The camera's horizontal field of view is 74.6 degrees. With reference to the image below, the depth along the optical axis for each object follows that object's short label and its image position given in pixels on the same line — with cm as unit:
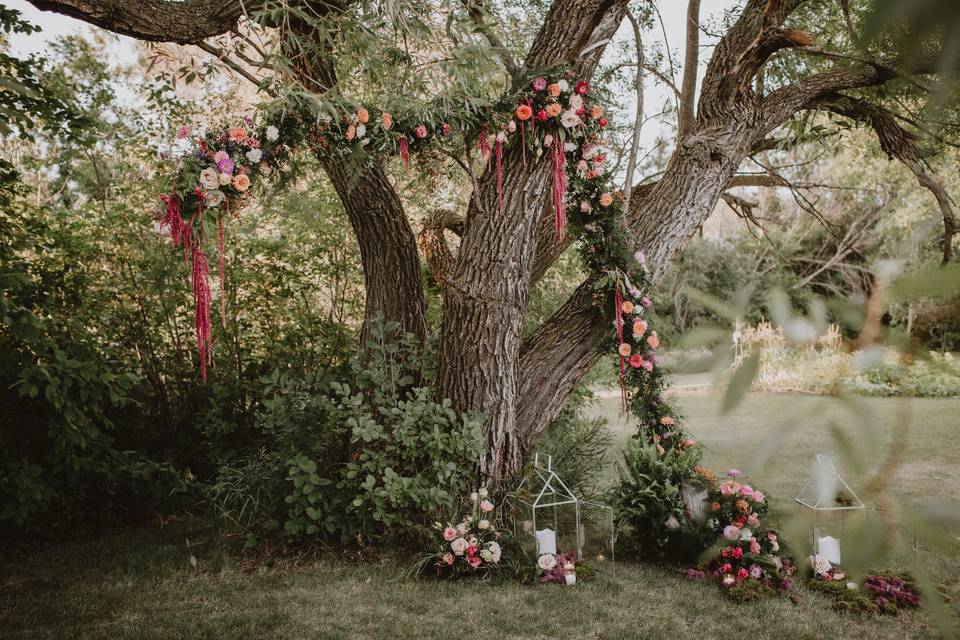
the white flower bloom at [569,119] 375
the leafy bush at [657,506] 403
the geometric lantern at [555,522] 390
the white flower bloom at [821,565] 361
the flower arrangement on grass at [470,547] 373
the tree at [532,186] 367
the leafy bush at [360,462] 385
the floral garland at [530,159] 346
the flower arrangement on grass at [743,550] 362
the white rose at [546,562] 376
